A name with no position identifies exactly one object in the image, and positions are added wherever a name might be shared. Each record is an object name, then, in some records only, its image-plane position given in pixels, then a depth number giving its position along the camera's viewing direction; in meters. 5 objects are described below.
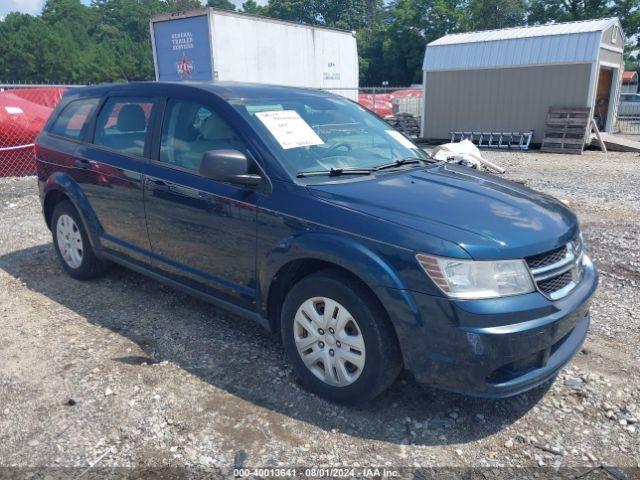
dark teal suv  2.75
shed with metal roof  15.62
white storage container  13.17
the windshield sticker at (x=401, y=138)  4.35
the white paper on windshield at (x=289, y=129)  3.59
